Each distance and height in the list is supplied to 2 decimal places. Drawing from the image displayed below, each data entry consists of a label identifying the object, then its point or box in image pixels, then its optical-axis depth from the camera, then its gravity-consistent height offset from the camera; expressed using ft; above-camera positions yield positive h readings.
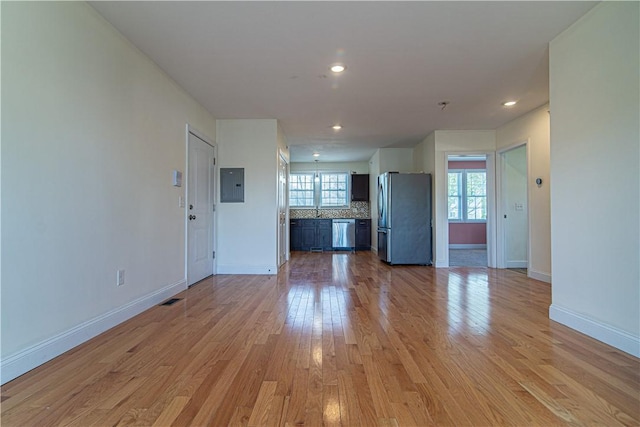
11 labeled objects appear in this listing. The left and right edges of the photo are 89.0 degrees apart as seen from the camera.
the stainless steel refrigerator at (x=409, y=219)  19.13 -0.41
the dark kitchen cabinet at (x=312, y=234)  27.35 -1.81
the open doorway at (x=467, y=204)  31.12 +0.76
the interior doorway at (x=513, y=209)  17.67 +0.15
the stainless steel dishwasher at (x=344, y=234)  27.17 -1.81
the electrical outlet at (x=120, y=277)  8.38 -1.67
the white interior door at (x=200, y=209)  13.16 +0.17
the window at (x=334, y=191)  29.35 +1.93
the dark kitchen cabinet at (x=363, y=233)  27.43 -1.75
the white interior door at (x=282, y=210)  17.42 +0.15
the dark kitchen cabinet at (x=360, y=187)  28.07 +2.19
